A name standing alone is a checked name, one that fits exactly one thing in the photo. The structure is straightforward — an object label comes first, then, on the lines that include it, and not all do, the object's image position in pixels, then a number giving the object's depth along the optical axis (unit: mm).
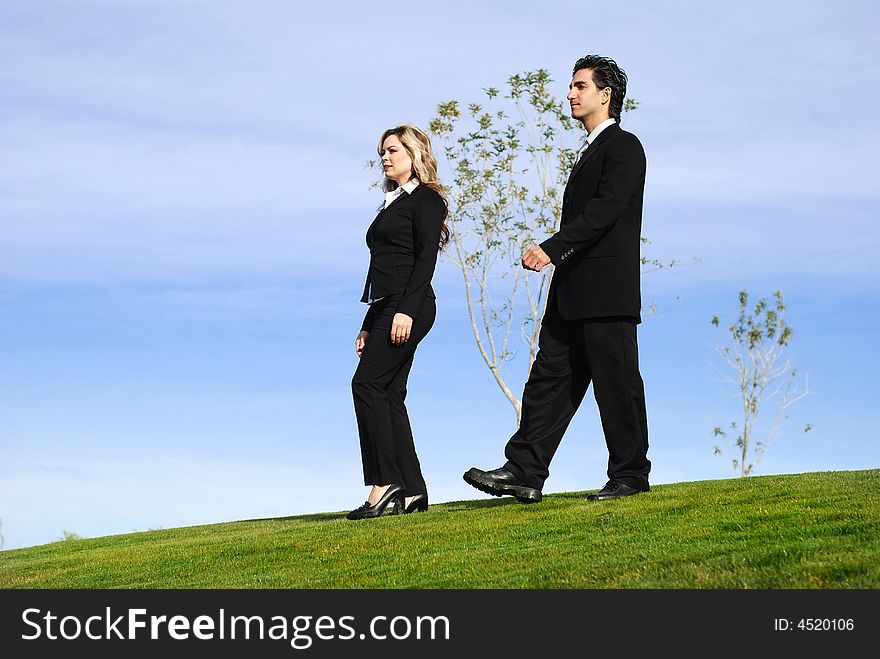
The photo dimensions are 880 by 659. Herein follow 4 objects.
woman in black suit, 7324
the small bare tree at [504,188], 17922
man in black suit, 6703
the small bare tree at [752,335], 22234
